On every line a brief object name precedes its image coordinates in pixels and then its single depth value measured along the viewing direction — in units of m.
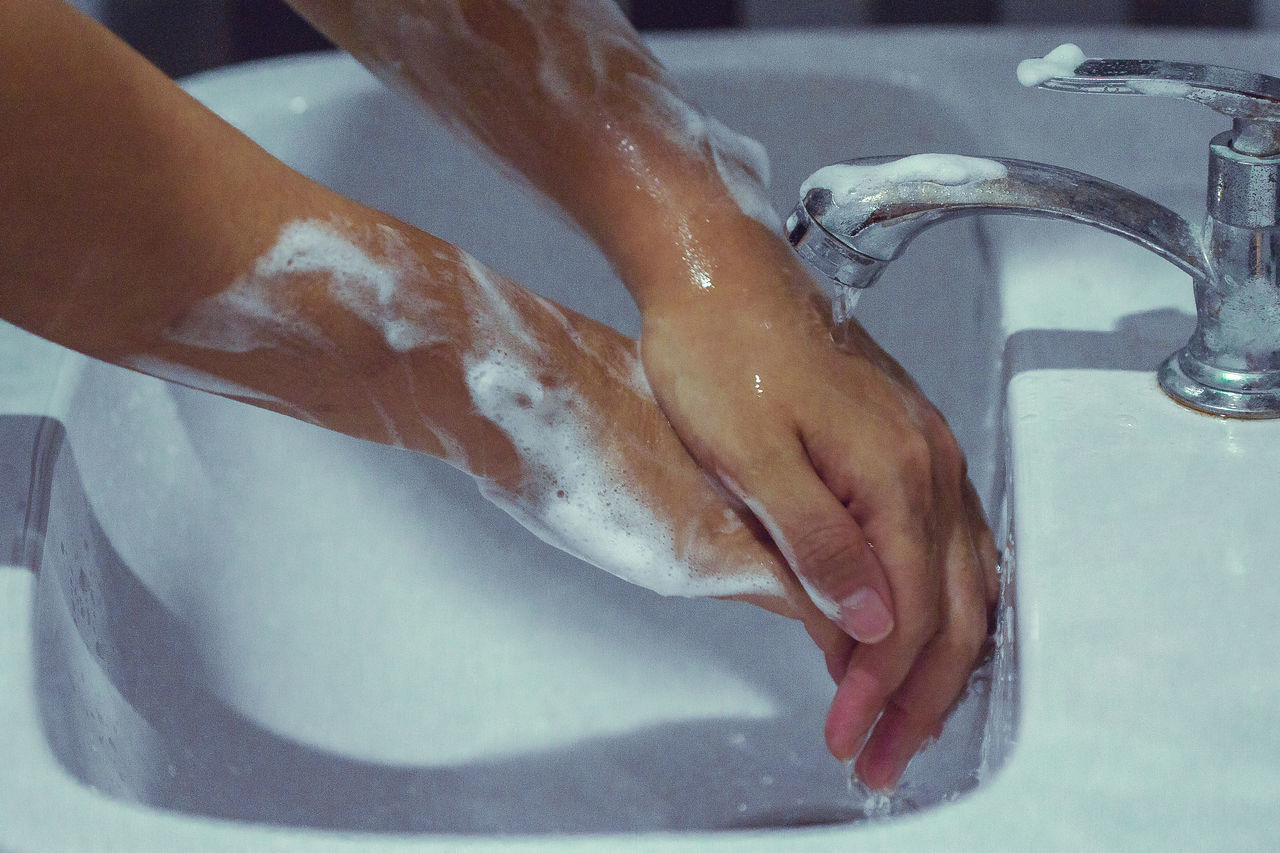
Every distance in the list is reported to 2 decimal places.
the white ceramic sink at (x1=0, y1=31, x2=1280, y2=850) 0.82
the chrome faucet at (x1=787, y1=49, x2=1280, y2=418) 0.85
